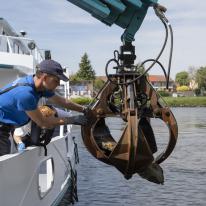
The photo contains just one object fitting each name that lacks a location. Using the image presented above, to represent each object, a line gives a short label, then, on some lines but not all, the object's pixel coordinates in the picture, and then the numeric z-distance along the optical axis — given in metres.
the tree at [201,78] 156.09
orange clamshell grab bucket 7.18
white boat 6.66
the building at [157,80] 174.00
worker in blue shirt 6.35
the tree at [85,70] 114.00
